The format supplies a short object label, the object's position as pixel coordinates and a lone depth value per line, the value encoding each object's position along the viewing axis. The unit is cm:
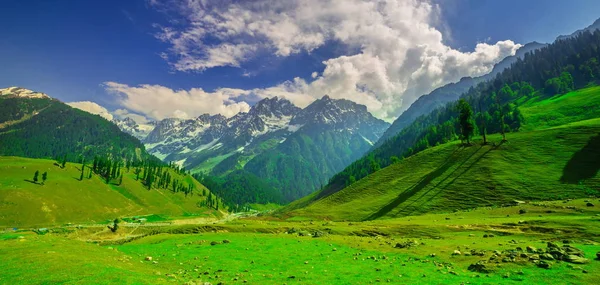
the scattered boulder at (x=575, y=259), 2267
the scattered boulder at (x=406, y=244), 3749
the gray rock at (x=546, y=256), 2395
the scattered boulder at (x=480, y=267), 2318
